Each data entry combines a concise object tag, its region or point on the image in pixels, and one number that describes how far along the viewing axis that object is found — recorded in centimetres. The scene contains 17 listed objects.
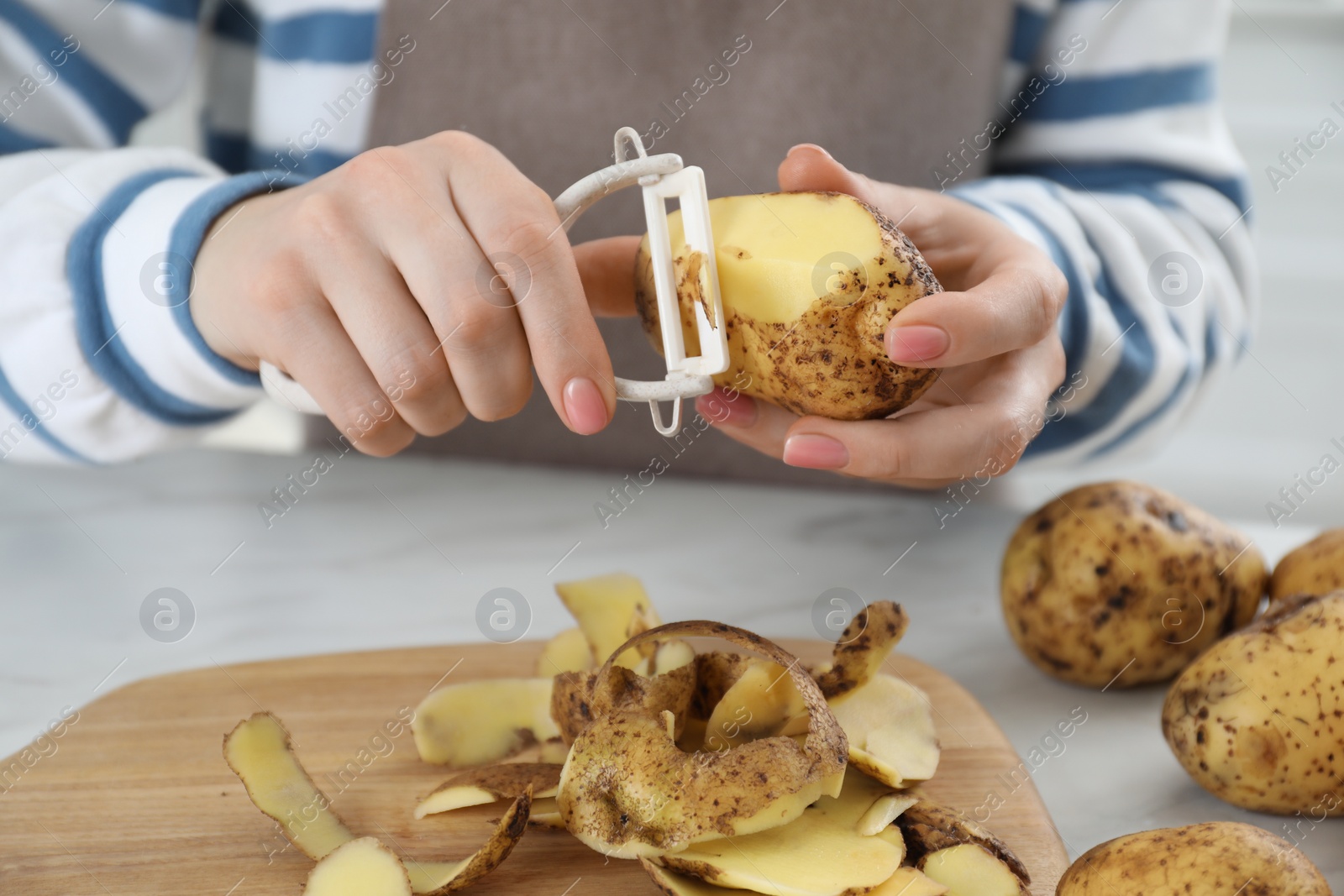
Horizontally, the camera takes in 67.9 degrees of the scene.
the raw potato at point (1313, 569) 67
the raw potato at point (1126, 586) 68
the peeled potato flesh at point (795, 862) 46
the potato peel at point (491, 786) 54
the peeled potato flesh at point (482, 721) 60
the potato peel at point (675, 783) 46
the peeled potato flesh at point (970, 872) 46
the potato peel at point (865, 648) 57
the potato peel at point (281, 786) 52
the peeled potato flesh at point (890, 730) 53
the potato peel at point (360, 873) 46
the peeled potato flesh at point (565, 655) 65
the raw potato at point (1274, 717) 55
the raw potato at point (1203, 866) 42
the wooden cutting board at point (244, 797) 51
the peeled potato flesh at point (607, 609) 64
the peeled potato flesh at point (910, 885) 45
